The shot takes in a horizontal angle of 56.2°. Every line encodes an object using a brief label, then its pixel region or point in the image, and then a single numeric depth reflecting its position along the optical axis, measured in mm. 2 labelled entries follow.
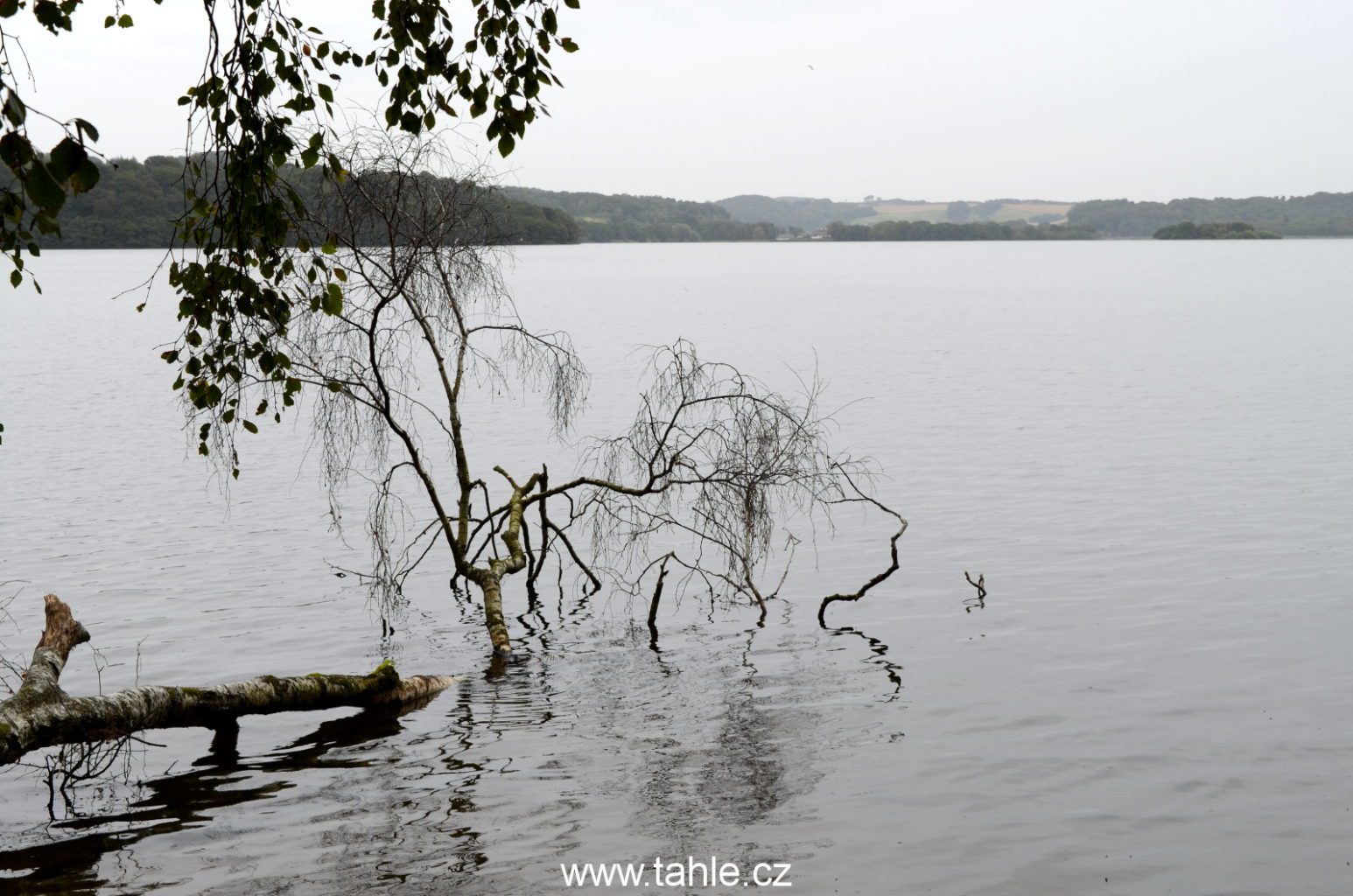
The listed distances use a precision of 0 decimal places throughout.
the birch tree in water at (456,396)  14531
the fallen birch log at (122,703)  8625
